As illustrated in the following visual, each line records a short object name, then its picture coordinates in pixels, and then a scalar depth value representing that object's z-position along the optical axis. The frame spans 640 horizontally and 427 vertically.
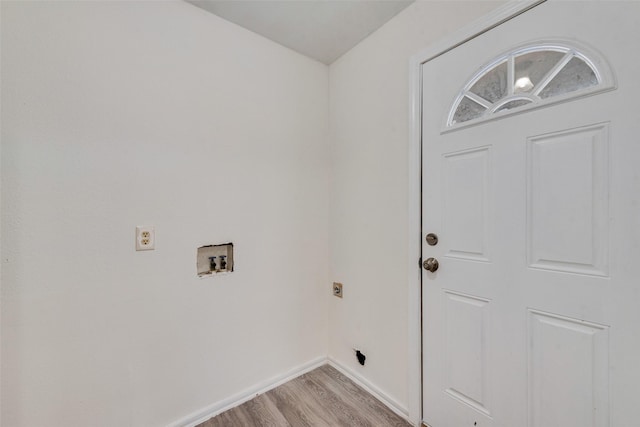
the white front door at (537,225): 0.83
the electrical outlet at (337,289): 1.91
